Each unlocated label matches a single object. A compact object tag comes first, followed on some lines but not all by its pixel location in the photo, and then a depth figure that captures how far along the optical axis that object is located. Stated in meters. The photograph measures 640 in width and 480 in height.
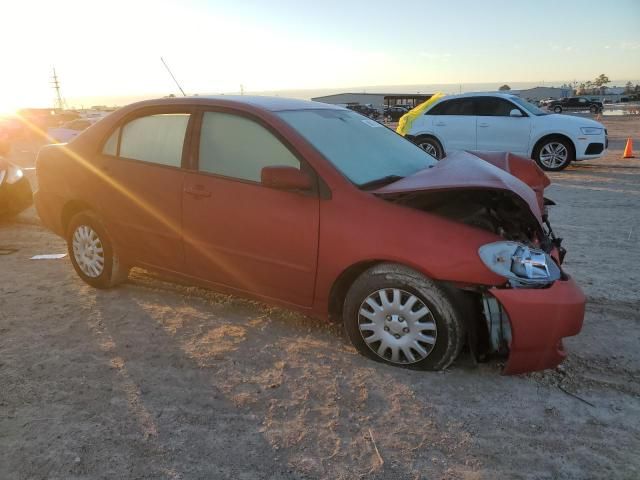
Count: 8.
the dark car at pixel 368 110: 46.42
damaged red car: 2.78
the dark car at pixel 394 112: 42.03
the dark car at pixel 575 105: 45.43
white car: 10.72
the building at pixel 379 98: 49.72
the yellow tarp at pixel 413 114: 11.68
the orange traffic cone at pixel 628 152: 13.41
